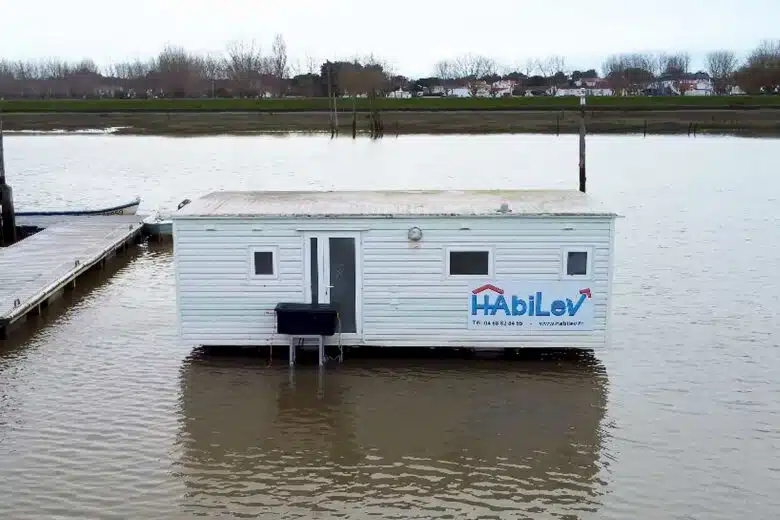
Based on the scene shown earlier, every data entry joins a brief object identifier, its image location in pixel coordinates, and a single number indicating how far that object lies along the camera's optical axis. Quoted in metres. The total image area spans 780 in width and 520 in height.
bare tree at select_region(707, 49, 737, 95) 154.76
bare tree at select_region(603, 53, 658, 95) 161.25
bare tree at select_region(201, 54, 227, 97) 179.86
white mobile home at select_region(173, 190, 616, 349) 15.41
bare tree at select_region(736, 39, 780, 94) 116.62
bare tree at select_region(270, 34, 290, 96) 182.73
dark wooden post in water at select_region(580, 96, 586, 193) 24.22
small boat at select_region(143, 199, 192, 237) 29.09
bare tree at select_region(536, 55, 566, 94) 164.30
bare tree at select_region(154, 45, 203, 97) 151.12
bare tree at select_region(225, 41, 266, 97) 155.88
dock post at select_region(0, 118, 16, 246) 28.02
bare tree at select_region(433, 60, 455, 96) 167.82
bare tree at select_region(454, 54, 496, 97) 164.38
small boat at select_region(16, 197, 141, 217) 30.39
